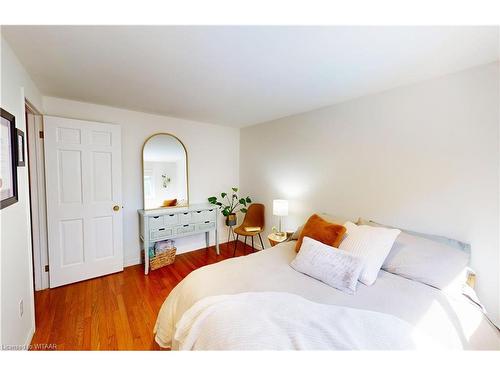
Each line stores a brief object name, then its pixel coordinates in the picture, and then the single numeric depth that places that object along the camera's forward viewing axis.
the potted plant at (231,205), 3.37
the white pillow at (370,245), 1.42
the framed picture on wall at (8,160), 1.15
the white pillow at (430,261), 1.34
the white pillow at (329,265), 1.35
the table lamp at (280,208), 2.68
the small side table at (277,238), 2.56
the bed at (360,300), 1.04
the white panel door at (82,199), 2.23
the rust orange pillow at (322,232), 1.69
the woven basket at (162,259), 2.72
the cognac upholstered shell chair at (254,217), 3.34
